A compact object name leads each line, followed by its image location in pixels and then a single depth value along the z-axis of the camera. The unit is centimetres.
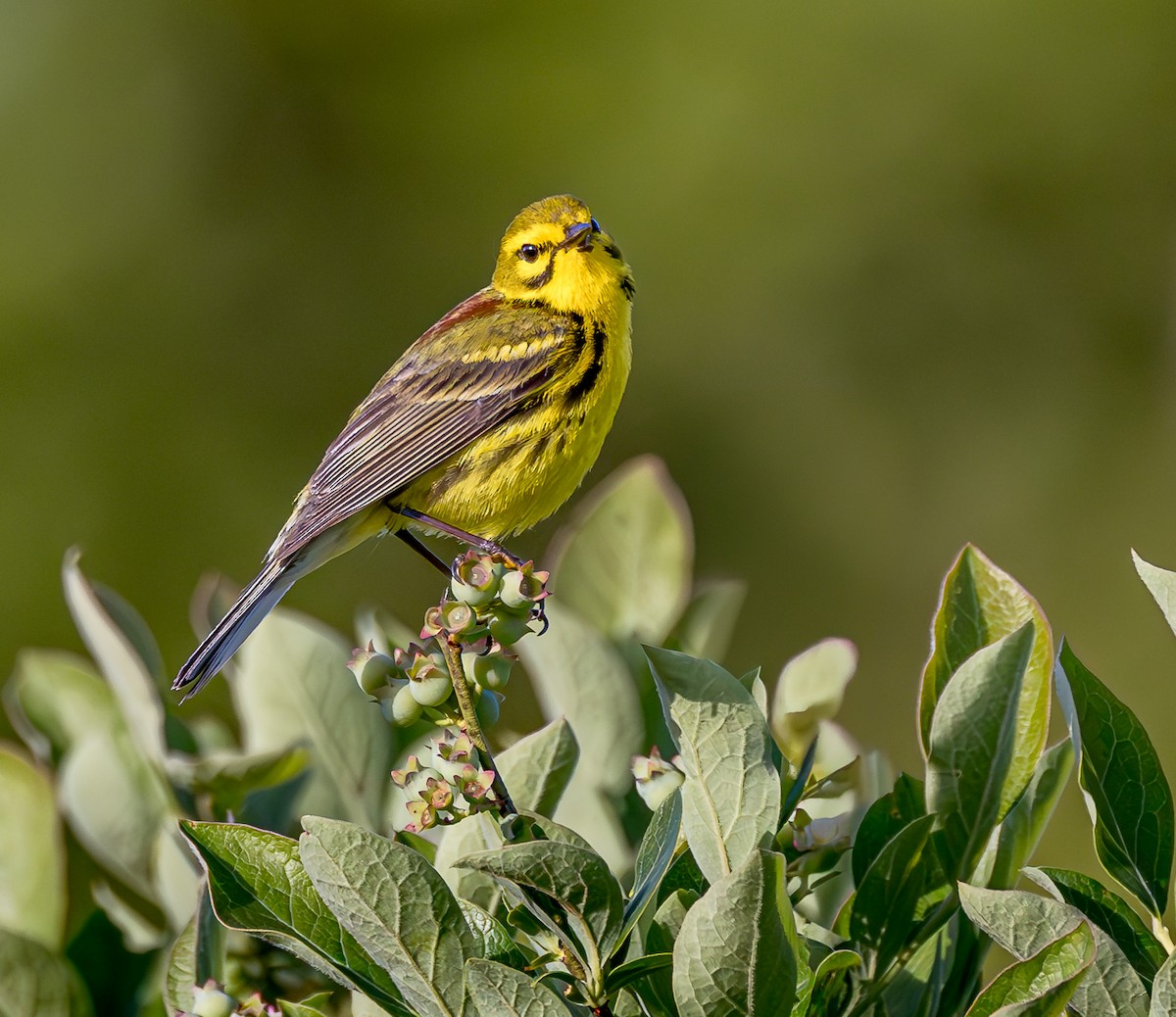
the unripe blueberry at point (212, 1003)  397
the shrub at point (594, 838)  393
